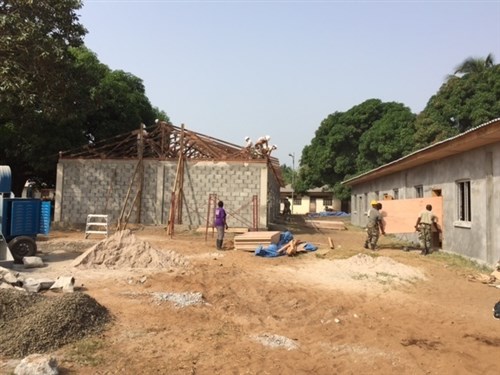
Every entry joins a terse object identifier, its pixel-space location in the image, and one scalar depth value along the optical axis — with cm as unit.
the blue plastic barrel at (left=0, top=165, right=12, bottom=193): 1077
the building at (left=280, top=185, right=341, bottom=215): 5312
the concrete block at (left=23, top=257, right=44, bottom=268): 998
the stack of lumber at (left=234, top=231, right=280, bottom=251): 1372
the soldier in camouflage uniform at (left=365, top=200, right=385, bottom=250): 1404
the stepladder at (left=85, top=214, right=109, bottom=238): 1909
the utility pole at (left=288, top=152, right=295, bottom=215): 5004
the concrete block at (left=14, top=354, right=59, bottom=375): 397
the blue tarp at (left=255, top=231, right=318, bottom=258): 1303
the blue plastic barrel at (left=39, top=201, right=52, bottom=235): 1168
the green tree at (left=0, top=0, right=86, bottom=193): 1394
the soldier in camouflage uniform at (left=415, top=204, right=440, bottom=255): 1337
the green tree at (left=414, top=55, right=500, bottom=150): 3111
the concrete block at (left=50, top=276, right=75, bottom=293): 714
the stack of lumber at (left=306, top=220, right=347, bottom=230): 2656
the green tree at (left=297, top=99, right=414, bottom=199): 3828
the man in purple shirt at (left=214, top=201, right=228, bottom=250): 1430
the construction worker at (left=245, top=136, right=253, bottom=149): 2012
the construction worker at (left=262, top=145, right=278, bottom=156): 1984
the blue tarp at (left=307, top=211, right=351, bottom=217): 4429
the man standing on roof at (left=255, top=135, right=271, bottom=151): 1975
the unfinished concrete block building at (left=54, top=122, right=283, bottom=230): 1973
